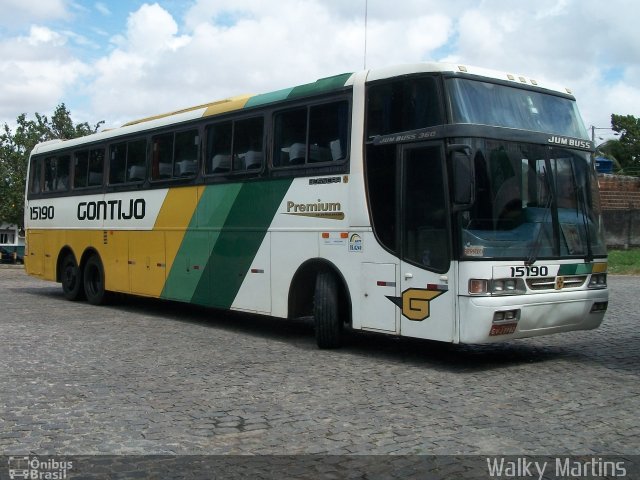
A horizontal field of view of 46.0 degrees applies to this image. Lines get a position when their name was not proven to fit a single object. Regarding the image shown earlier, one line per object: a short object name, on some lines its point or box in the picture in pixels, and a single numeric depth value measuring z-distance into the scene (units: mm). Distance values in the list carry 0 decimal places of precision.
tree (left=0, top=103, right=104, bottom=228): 38156
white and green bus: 8273
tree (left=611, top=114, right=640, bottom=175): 59188
